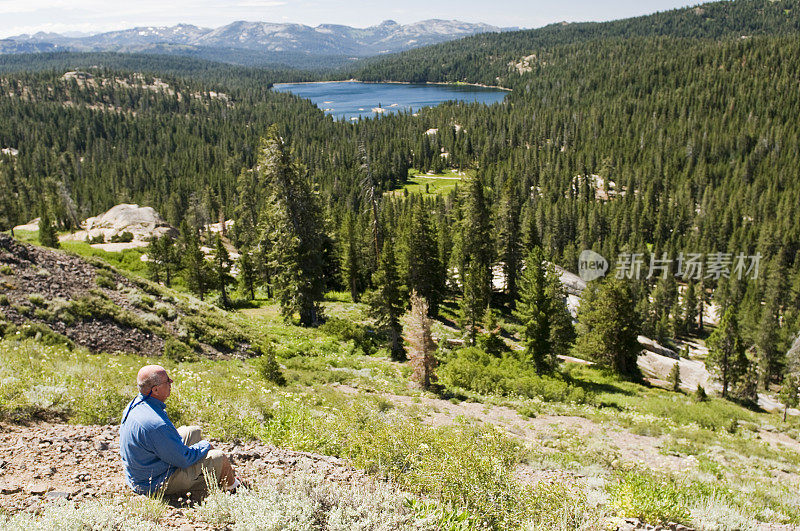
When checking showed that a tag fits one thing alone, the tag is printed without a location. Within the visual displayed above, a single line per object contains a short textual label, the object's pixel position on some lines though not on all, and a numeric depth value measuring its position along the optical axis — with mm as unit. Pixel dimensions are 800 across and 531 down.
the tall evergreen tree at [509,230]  48406
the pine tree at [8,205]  85650
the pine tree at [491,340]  32156
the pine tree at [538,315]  30234
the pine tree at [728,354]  41812
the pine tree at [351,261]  46156
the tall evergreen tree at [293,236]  30234
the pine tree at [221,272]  40531
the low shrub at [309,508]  5250
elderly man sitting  5555
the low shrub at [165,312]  21016
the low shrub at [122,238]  60906
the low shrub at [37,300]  17094
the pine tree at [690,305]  76188
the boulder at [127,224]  65000
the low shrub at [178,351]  18094
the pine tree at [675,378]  37625
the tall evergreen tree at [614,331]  36031
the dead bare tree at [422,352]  21266
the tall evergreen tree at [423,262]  40403
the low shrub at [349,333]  29703
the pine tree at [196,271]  40000
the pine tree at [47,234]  49375
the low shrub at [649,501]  6477
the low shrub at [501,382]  23281
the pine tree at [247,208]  73375
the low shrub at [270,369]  16844
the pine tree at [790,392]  39259
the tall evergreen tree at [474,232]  45594
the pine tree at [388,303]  29500
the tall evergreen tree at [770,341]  59250
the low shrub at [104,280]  20822
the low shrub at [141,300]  20859
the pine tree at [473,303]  32719
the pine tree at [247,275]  45188
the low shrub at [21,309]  16141
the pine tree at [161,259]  46031
